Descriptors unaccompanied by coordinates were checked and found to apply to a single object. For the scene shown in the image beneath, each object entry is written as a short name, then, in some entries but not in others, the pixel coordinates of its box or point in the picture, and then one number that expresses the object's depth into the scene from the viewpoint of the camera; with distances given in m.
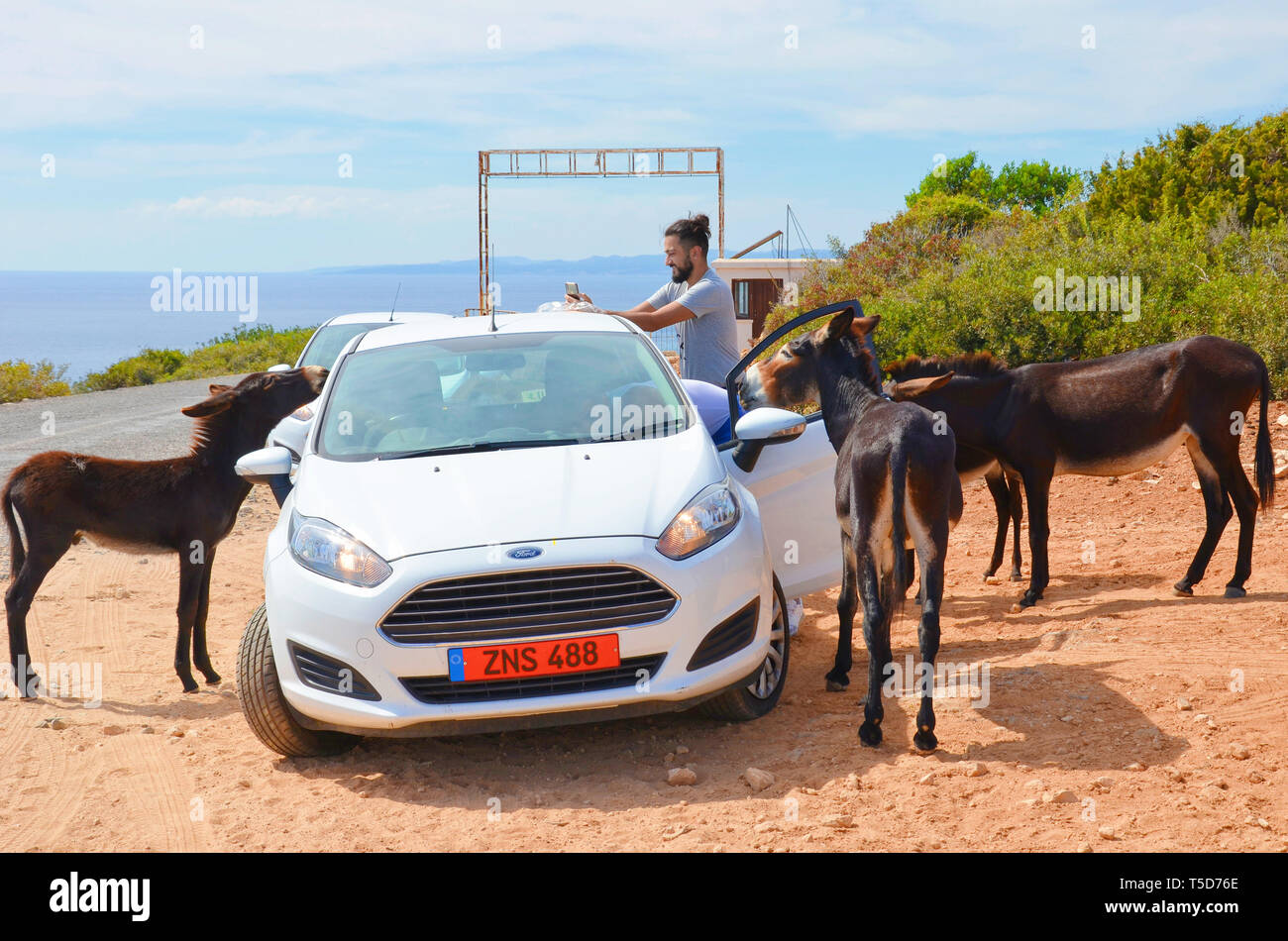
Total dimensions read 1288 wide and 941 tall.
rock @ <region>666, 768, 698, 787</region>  4.64
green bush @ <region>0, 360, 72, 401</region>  30.44
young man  7.67
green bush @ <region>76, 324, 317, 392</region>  39.53
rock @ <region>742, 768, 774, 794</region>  4.55
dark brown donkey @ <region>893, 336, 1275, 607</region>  7.50
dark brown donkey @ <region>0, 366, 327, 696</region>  6.53
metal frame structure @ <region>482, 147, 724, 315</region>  31.67
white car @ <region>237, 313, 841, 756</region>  4.47
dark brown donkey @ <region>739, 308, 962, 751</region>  5.04
